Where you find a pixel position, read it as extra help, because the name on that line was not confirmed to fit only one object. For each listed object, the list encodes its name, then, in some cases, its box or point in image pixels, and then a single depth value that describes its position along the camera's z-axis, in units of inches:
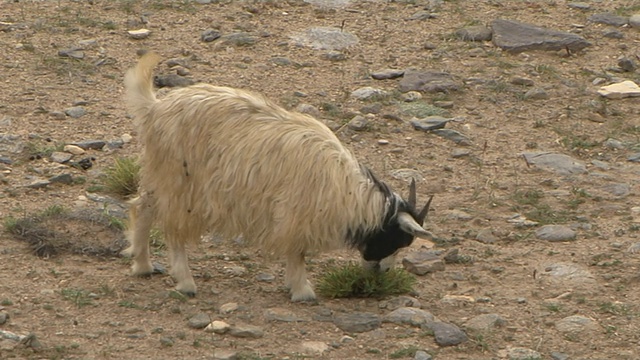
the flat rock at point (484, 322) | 555.2
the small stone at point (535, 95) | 864.3
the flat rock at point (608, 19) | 992.9
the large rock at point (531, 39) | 935.0
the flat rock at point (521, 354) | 528.4
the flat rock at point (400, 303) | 575.5
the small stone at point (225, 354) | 502.3
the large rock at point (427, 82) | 863.1
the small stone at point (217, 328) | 529.0
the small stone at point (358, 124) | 794.8
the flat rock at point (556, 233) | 667.4
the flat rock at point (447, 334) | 537.3
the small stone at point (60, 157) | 721.0
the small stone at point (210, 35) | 919.4
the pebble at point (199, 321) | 534.0
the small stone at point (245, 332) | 527.8
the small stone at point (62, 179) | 693.9
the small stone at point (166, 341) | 511.8
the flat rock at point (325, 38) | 925.2
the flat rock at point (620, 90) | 871.7
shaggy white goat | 560.1
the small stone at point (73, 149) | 736.3
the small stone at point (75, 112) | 786.8
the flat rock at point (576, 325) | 555.2
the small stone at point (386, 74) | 877.4
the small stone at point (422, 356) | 518.9
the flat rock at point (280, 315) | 551.5
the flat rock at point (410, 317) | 554.6
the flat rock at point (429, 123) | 805.2
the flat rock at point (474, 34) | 948.0
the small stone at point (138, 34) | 912.3
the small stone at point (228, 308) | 555.2
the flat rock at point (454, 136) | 795.4
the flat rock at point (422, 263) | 624.7
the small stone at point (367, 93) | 844.0
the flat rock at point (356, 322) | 547.2
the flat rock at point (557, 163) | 764.0
